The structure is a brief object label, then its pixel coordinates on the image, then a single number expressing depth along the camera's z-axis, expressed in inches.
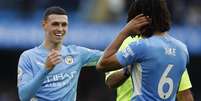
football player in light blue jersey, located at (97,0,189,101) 514.0
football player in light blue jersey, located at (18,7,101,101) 627.8
